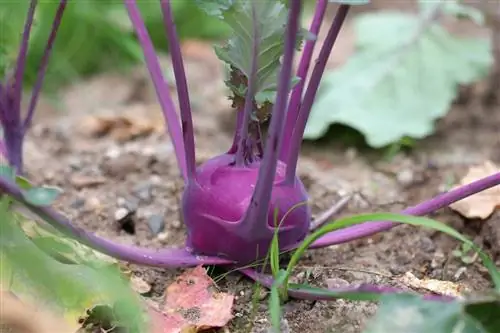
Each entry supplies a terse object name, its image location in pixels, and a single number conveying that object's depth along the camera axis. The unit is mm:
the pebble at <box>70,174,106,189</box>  757
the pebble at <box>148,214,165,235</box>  696
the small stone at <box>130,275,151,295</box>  603
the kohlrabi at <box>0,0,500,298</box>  567
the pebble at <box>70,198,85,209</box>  720
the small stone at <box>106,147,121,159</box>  812
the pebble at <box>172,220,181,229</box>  704
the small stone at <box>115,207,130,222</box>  705
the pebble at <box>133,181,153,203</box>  737
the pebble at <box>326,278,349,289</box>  591
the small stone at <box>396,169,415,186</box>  786
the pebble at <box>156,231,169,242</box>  689
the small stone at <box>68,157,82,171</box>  794
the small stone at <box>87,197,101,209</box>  720
